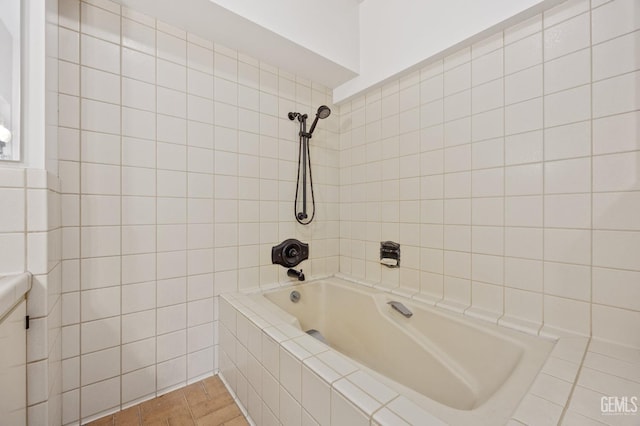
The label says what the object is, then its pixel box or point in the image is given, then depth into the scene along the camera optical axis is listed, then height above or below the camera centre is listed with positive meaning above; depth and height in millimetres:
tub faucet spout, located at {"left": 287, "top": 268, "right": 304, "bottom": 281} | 1709 -433
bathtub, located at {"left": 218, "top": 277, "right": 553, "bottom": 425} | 761 -618
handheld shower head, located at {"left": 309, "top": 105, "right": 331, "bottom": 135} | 1607 +642
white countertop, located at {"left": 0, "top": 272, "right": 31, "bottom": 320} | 642 -230
